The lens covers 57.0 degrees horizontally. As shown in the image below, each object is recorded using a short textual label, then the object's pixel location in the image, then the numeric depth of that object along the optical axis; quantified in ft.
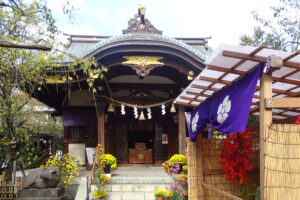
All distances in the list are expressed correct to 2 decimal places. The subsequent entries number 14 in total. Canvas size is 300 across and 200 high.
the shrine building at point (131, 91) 33.73
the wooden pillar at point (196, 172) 22.02
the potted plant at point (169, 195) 28.56
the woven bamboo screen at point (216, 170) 21.40
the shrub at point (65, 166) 32.07
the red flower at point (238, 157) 19.49
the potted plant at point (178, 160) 34.42
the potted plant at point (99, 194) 28.50
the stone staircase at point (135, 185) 30.08
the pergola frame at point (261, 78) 12.28
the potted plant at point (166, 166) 39.06
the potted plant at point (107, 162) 33.88
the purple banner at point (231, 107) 13.16
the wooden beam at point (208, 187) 17.57
